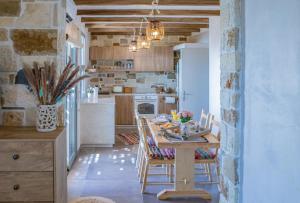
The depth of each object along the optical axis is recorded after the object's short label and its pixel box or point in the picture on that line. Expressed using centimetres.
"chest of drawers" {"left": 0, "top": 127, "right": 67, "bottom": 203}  168
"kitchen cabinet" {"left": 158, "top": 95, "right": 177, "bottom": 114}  687
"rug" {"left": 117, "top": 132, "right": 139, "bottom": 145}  546
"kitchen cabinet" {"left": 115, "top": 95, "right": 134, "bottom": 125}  690
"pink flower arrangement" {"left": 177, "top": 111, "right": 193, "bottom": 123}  314
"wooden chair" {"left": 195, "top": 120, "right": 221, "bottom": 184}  317
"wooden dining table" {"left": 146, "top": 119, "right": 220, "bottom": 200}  296
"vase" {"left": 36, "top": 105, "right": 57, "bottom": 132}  185
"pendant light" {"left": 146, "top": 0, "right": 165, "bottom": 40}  334
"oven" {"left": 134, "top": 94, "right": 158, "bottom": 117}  684
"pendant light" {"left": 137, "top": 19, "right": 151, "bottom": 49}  458
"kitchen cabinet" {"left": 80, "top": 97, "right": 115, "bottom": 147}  494
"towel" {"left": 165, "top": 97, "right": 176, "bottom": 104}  680
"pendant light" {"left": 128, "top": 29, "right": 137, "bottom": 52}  526
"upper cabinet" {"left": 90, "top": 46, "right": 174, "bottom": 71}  699
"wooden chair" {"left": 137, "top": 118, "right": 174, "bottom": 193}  309
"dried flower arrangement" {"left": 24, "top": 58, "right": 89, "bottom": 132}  186
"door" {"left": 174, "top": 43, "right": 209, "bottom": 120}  574
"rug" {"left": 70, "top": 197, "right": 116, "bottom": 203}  288
